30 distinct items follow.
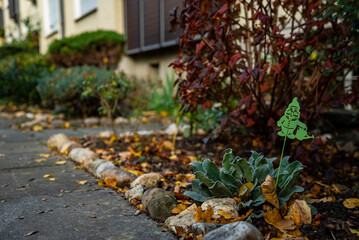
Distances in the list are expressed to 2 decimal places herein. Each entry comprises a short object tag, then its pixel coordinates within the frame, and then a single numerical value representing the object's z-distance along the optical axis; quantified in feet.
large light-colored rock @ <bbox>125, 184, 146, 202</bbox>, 6.39
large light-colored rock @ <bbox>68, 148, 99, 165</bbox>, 9.06
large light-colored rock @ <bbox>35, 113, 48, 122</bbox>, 18.22
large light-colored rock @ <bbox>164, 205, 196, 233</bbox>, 5.11
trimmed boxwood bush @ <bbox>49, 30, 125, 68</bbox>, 24.63
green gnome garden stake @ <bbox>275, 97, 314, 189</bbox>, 5.20
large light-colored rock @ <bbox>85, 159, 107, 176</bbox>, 8.31
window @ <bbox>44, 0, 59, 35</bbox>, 48.08
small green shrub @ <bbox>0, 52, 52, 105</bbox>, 24.63
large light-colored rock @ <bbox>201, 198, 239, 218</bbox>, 5.28
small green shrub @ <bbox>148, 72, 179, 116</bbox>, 19.29
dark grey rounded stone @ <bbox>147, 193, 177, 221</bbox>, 5.65
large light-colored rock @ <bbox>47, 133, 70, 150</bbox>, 11.42
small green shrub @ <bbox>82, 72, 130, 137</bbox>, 11.45
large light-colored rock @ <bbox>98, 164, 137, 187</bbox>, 7.36
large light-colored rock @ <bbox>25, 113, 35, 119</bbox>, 19.97
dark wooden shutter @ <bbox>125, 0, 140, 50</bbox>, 25.73
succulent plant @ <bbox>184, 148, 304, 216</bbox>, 5.53
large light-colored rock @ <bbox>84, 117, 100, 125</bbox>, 17.37
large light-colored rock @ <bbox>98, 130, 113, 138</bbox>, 12.60
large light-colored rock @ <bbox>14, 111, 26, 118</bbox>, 21.20
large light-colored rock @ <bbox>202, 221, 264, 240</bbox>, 4.30
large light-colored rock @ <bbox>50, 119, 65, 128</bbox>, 16.69
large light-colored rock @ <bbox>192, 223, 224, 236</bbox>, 4.80
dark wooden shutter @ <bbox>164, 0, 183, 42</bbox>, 20.20
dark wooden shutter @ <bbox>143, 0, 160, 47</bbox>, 22.98
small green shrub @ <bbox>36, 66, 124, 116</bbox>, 17.46
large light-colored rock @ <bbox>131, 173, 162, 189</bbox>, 6.97
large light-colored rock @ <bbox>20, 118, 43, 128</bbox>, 16.39
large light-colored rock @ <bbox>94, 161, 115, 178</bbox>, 7.95
